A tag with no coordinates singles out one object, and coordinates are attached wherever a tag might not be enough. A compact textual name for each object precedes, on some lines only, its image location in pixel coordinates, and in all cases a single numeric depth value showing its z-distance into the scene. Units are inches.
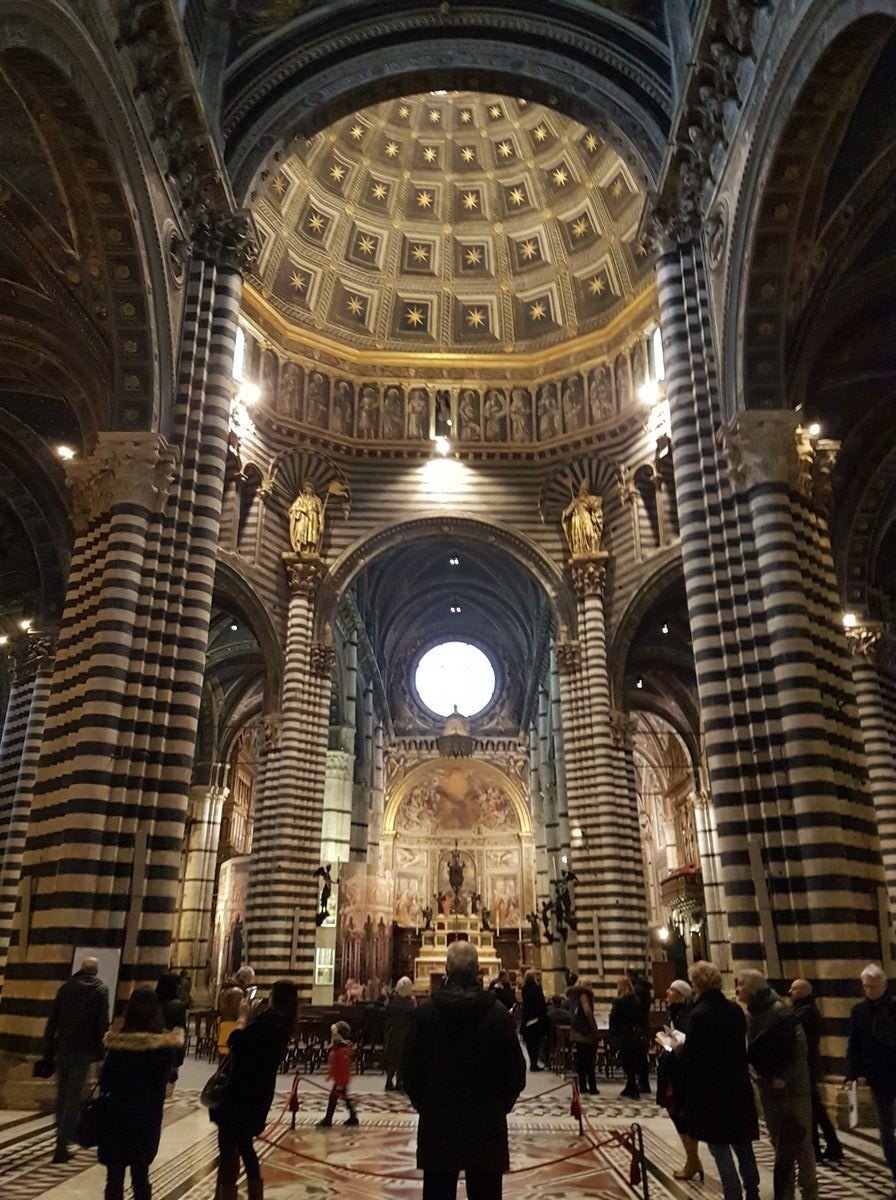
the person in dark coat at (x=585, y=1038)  478.9
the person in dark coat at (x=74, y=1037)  298.4
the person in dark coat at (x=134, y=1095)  190.1
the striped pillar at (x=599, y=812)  877.2
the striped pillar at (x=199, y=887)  1285.7
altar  1280.8
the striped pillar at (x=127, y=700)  425.1
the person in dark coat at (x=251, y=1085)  211.9
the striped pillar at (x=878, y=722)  836.0
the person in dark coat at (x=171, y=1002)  358.9
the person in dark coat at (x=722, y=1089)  211.6
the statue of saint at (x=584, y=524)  1032.2
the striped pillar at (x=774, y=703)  421.1
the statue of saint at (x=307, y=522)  1027.9
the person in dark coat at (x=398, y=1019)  478.0
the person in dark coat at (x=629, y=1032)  472.4
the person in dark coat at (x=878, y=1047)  252.5
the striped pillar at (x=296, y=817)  895.7
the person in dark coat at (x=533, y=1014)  587.8
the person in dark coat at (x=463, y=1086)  156.7
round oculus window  1707.7
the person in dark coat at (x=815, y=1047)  297.6
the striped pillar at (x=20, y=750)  824.9
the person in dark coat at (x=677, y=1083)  227.5
